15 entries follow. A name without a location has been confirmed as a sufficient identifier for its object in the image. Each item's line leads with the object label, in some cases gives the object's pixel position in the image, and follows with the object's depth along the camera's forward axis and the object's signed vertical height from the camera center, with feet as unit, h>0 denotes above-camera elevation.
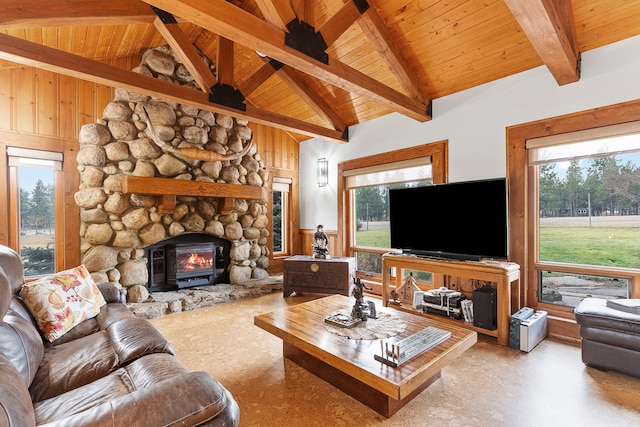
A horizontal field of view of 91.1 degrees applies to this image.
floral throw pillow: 6.35 -1.75
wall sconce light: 17.42 +2.52
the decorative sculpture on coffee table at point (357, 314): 7.53 -2.43
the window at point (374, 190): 13.20 +1.31
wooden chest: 13.89 -2.64
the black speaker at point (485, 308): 9.71 -2.94
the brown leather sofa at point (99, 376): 3.22 -2.26
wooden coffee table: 5.33 -2.67
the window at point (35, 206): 11.55 +0.54
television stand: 9.31 -1.90
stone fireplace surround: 12.33 +1.99
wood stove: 14.02 -2.12
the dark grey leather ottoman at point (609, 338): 7.13 -2.95
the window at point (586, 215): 8.92 -0.06
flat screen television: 10.01 -0.19
